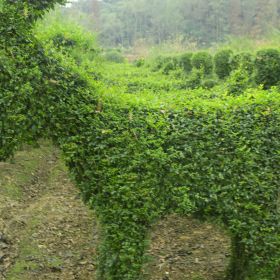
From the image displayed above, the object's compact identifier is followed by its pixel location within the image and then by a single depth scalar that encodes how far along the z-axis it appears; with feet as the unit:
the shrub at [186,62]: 67.12
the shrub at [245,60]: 41.83
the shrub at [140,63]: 105.21
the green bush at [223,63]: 53.01
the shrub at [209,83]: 45.73
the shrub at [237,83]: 24.79
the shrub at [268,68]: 38.68
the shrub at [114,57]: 121.90
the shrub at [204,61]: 58.14
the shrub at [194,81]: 45.43
